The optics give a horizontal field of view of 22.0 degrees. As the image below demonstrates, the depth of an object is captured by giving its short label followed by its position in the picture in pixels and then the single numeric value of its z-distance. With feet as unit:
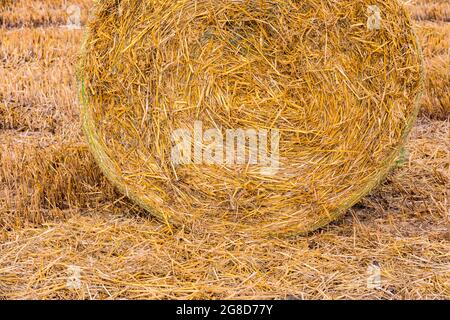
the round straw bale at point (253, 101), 19.10
